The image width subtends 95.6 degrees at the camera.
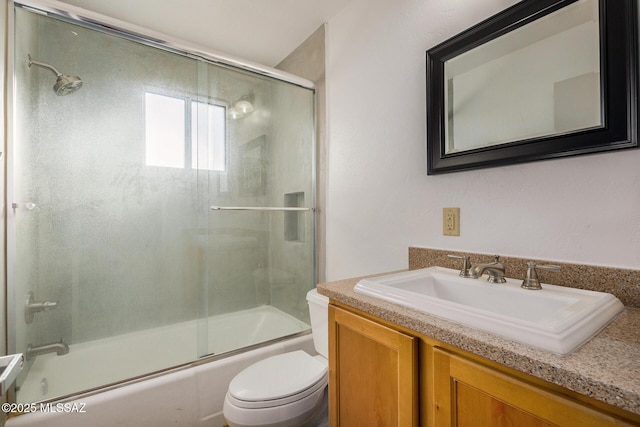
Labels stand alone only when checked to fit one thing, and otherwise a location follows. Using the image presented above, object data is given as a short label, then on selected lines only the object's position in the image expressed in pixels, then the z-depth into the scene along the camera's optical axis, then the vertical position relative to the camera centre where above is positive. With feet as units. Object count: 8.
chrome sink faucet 3.23 -0.65
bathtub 4.33 -2.72
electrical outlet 4.04 -0.11
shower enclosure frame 4.31 +3.23
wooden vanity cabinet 1.70 -1.30
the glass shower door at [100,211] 4.62 +0.11
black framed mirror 2.71 +1.44
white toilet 3.91 -2.49
